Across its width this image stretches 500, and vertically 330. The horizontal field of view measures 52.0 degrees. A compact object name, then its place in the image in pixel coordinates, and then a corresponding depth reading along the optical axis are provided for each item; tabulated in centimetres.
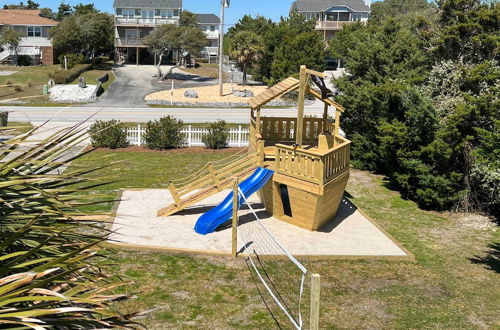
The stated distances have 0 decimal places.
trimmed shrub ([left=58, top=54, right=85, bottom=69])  6019
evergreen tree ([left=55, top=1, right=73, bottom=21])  9188
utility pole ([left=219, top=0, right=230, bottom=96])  4372
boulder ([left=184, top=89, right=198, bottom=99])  4557
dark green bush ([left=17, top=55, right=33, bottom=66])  6450
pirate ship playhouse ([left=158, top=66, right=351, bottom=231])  1376
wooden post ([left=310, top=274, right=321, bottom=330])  613
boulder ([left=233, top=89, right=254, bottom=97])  4738
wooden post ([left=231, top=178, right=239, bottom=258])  1220
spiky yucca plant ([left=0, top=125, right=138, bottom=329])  334
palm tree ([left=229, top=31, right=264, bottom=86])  5266
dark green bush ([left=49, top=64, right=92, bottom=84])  4856
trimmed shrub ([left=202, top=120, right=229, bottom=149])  2608
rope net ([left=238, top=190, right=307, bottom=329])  988
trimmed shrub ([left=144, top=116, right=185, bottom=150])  2553
